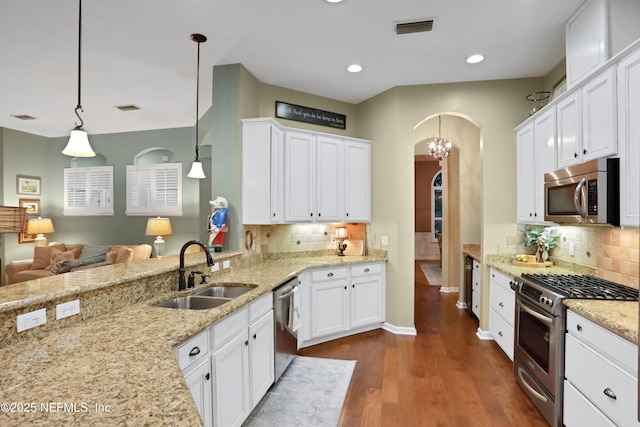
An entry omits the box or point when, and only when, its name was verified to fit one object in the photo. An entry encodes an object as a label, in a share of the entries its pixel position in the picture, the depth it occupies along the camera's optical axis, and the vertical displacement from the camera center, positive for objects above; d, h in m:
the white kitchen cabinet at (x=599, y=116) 2.07 +0.66
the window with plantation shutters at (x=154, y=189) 6.61 +0.53
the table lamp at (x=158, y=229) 6.17 -0.26
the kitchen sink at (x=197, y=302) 2.33 -0.62
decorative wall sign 4.03 +1.29
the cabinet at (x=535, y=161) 2.90 +0.52
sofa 5.58 -0.72
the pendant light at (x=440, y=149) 5.73 +1.17
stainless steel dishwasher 2.80 -0.97
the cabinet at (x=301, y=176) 3.48 +0.47
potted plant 3.39 -0.26
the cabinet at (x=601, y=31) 2.22 +1.29
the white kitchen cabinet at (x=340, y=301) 3.62 -1.00
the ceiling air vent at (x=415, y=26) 2.72 +1.59
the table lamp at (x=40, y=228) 6.54 -0.24
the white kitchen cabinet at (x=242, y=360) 1.90 -0.97
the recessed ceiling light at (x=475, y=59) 3.28 +1.59
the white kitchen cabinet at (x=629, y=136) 1.88 +0.46
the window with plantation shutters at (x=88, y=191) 6.88 +0.53
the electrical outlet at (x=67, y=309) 1.60 -0.46
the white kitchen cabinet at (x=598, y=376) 1.61 -0.88
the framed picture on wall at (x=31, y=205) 6.66 +0.23
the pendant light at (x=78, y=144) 2.26 +0.49
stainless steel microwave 2.07 +0.15
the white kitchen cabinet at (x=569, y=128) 2.46 +0.68
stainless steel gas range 2.18 -0.82
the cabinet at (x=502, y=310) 3.13 -0.96
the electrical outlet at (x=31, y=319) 1.43 -0.46
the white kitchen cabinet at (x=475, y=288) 4.35 -0.99
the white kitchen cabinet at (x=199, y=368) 1.59 -0.77
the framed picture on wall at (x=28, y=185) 6.62 +0.64
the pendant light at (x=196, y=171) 3.49 +0.48
